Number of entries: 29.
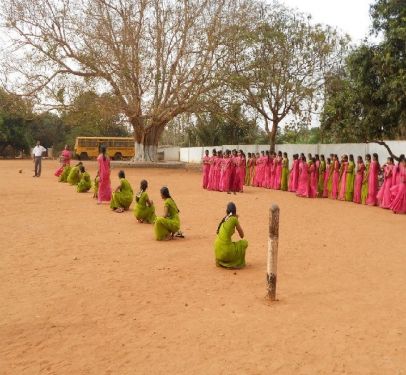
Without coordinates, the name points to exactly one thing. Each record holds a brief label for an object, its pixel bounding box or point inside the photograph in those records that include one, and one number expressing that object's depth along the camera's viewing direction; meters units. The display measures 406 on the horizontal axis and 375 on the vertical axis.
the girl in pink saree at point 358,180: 14.24
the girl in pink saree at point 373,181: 13.66
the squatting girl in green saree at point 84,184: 15.61
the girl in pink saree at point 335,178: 15.33
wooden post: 5.31
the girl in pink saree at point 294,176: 17.05
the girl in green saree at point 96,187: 13.78
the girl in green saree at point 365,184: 13.96
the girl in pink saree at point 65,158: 20.79
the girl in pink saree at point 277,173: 18.33
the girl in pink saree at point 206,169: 17.81
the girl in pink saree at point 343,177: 14.91
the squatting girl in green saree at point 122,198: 11.66
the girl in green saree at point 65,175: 19.30
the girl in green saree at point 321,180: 15.92
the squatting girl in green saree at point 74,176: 17.69
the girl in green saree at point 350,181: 14.67
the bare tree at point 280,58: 24.86
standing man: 21.13
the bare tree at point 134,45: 24.94
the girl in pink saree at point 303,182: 16.05
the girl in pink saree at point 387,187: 12.82
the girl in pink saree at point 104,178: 12.73
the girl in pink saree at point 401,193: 12.17
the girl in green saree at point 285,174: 17.91
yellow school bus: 41.66
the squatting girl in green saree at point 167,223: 8.31
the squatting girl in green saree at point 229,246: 6.64
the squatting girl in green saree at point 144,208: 9.95
